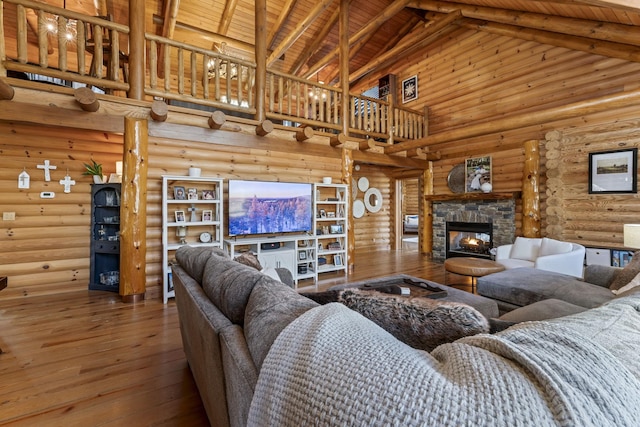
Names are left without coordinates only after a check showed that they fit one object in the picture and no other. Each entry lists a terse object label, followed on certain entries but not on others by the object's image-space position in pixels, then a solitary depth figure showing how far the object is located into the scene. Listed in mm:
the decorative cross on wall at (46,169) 4059
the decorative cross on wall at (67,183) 4160
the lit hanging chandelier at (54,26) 5691
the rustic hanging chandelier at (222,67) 7105
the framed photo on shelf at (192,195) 4020
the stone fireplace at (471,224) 5398
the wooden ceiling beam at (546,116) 3517
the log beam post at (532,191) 4926
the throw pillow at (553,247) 3777
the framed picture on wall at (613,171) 4008
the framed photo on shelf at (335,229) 5393
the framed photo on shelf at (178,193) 3946
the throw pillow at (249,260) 2246
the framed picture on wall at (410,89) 7180
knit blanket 406
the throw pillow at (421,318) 797
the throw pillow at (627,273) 2340
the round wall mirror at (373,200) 7770
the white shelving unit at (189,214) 3734
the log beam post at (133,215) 3572
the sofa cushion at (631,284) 2149
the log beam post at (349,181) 5523
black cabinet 4137
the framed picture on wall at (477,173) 5797
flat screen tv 4258
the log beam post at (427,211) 6891
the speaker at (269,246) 4551
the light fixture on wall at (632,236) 3023
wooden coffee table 3629
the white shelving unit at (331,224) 5152
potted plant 4168
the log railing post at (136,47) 3557
